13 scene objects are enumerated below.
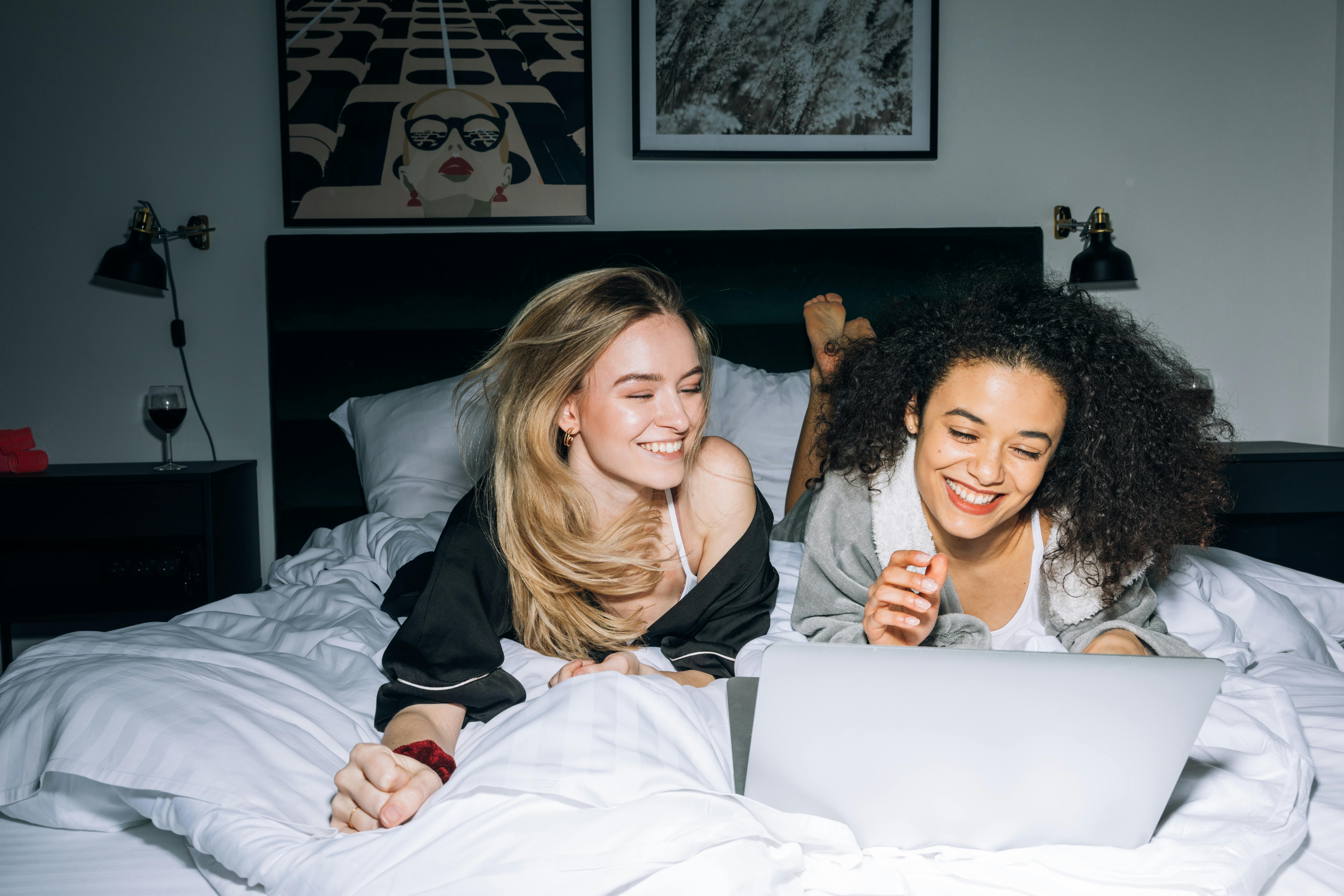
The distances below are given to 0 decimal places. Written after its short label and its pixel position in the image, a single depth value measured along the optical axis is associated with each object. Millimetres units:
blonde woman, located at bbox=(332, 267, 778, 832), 1144
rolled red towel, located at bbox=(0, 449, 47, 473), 2135
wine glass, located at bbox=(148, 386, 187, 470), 2068
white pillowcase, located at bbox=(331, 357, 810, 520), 1976
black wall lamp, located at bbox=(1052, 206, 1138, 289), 2363
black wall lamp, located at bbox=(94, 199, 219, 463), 2174
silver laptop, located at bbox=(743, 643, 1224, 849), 554
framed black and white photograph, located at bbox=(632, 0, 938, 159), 2414
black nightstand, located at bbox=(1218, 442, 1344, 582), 2156
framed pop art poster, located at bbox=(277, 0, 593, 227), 2373
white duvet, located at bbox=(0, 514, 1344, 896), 601
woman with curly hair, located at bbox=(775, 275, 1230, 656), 1058
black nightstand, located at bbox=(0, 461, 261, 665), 2021
